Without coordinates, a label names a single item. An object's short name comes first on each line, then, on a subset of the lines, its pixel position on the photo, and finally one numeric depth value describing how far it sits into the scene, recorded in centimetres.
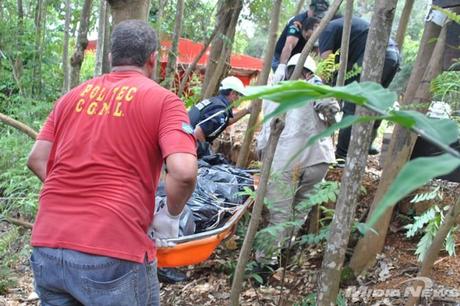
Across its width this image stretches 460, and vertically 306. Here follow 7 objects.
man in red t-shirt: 200
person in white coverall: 363
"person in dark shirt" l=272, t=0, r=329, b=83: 475
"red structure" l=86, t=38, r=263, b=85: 718
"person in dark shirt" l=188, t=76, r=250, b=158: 419
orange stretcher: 274
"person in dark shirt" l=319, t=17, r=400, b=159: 439
